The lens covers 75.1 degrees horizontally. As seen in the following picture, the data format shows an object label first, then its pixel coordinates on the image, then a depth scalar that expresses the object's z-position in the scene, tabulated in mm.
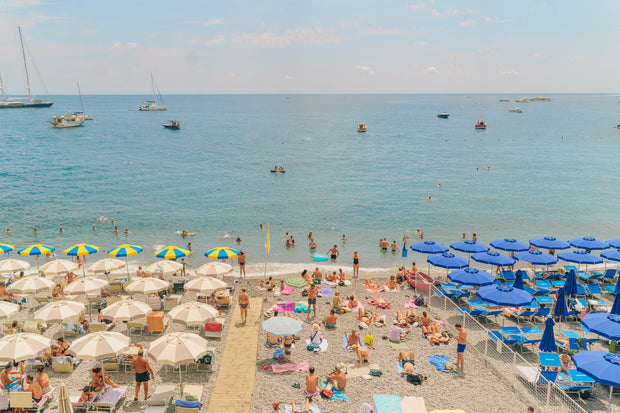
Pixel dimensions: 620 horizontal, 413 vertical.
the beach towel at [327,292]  20328
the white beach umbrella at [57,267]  19188
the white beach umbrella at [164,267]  19250
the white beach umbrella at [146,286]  17031
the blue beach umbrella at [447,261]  19734
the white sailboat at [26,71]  159375
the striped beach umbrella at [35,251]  21844
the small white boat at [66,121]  126375
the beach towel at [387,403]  11695
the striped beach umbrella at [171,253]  21953
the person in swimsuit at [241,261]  23219
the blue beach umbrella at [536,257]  20931
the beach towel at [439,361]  13862
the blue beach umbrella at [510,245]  22420
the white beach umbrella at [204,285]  17125
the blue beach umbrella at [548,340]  13686
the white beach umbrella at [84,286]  16594
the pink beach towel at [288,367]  13609
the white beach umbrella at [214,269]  19016
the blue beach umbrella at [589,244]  22492
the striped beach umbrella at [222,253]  21822
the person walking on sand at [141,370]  11867
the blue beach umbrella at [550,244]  22875
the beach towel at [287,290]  20302
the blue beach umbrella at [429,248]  22111
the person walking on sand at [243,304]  16797
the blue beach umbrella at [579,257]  20906
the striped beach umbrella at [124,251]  21438
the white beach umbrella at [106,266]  19427
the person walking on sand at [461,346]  13680
